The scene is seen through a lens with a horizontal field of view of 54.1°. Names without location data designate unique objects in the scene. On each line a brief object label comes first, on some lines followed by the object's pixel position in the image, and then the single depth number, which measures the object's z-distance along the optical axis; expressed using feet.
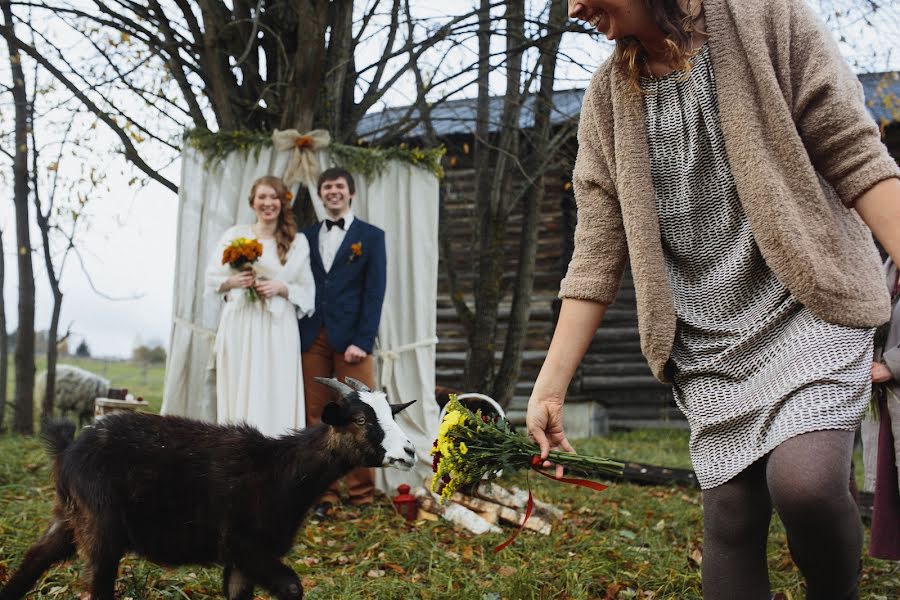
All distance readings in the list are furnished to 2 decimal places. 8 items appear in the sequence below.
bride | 20.08
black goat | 11.16
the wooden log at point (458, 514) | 18.63
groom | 21.13
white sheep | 36.86
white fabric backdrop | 22.30
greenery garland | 22.59
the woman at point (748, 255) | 6.09
